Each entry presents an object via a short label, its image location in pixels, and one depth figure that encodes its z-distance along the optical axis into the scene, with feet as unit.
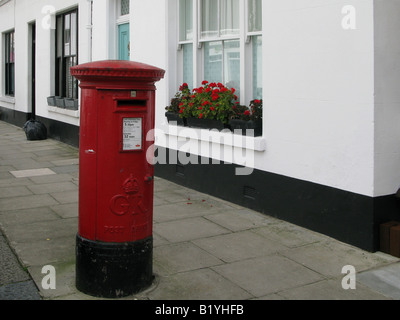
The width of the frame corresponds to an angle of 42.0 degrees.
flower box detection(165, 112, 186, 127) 27.02
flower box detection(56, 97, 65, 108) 43.48
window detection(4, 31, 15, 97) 63.83
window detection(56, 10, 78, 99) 42.93
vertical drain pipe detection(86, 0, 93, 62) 38.37
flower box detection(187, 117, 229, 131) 24.20
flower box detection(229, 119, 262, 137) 22.13
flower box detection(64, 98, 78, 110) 41.19
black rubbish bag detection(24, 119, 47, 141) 46.42
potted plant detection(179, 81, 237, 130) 23.80
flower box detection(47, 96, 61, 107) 45.27
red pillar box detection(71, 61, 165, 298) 13.47
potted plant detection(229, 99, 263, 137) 22.21
